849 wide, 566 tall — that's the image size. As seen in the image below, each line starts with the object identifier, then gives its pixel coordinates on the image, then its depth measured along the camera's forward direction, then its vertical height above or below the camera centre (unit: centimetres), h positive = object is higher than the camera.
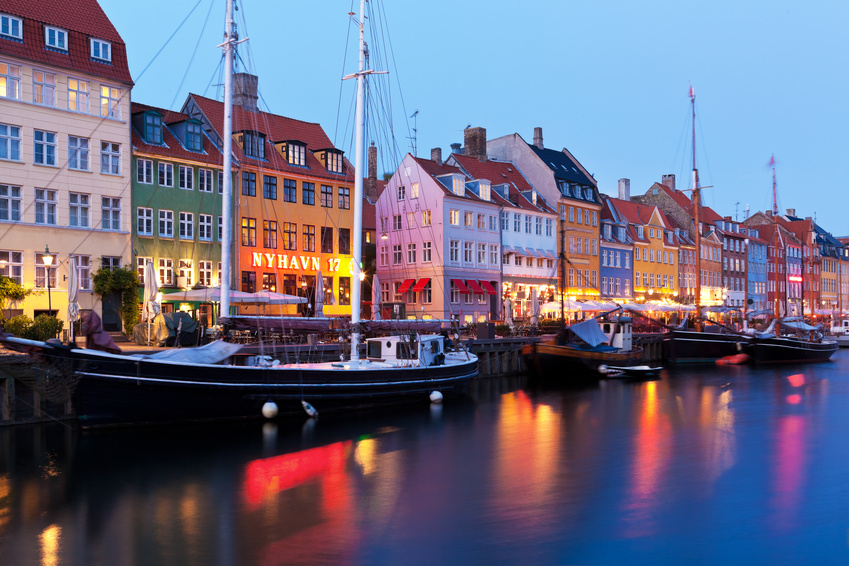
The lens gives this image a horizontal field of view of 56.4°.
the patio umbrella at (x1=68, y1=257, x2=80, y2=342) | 2692 +16
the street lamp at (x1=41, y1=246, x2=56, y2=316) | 2585 +124
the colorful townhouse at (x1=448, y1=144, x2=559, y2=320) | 5859 +469
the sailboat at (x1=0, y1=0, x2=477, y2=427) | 2081 -244
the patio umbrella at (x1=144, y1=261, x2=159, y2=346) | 3109 +17
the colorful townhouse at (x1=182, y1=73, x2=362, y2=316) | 4356 +539
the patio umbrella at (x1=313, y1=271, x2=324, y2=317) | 3397 +10
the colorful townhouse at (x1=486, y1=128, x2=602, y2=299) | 6438 +807
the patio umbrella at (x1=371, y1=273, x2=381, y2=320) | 3078 +30
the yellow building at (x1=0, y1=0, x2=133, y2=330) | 3441 +679
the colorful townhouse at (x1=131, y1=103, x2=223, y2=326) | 3912 +486
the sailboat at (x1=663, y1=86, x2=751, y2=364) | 5216 -334
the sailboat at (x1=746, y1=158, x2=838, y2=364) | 5344 -359
